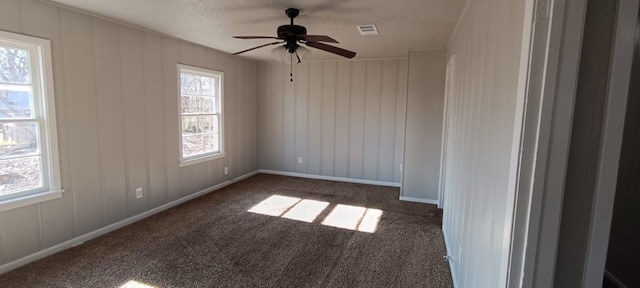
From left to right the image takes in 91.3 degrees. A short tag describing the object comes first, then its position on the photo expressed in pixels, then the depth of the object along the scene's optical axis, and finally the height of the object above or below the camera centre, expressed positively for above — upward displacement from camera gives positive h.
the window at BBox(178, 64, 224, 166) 4.59 +0.03
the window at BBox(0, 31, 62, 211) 2.67 -0.11
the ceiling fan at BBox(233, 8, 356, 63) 2.72 +0.70
